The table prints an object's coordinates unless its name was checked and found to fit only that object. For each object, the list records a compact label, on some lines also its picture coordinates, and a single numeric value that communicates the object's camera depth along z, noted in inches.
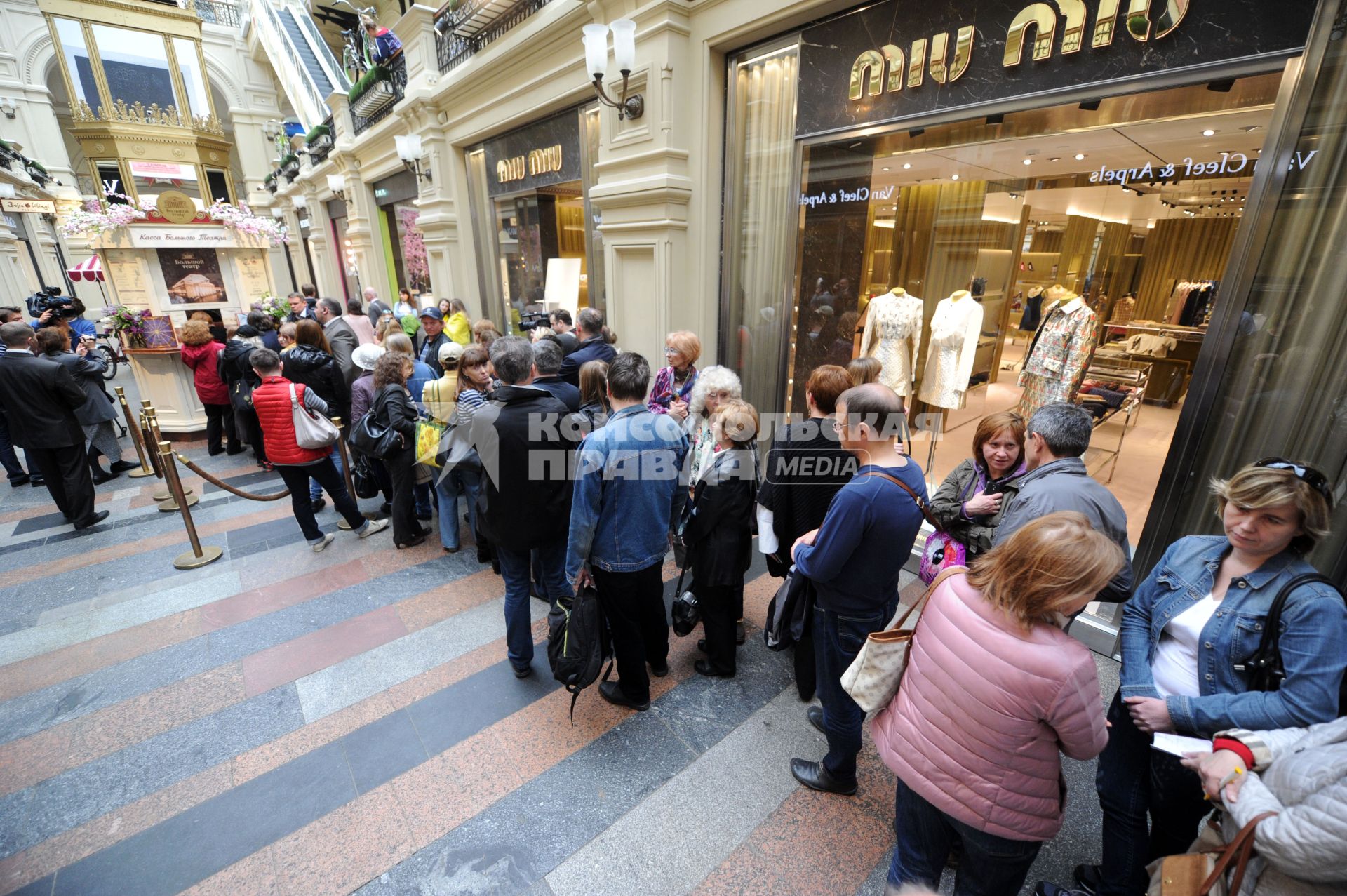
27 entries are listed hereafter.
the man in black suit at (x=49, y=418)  170.9
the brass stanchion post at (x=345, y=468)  181.9
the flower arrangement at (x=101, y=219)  268.4
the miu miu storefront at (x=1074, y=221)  90.7
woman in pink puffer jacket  45.8
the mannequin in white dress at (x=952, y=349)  179.0
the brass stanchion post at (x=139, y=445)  213.5
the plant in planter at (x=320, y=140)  499.0
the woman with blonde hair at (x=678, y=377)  152.1
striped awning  456.1
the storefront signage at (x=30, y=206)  480.4
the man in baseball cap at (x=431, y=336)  219.8
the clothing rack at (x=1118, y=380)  201.2
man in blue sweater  71.2
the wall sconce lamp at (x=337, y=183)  455.5
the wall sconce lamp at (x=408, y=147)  311.3
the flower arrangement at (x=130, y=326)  242.1
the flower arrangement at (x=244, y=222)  333.7
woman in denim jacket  51.9
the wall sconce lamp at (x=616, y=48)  160.1
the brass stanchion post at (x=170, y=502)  202.8
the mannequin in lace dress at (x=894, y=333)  178.7
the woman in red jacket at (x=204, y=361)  228.7
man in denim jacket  89.7
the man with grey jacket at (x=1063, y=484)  70.7
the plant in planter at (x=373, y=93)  352.2
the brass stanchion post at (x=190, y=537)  155.9
